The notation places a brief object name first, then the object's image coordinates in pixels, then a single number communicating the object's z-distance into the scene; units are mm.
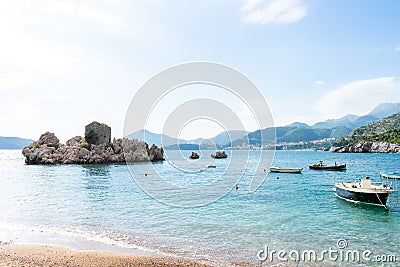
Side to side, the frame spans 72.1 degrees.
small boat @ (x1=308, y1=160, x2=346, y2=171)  66438
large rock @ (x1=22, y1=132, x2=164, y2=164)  84750
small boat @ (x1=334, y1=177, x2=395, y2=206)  25547
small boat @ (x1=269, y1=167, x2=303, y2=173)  62438
